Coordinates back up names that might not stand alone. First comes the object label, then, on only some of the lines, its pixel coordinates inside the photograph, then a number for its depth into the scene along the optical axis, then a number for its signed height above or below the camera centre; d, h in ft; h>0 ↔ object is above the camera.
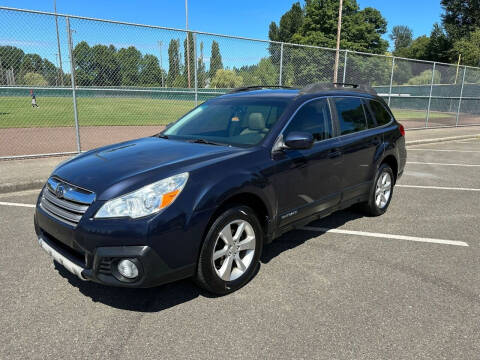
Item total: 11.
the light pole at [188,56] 29.09 +2.62
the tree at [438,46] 166.09 +21.83
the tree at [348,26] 169.68 +30.45
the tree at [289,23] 241.96 +44.41
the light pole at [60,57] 23.69 +2.02
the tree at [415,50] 245.53 +32.07
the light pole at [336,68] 42.64 +2.85
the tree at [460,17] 153.69 +32.43
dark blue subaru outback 8.36 -2.52
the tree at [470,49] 138.98 +17.23
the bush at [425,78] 56.93 +2.53
